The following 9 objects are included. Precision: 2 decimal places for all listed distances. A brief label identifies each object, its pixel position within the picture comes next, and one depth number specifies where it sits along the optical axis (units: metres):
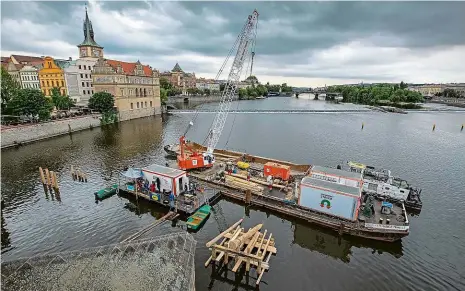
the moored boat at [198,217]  22.16
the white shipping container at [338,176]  25.70
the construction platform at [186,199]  24.33
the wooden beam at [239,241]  17.23
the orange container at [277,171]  29.75
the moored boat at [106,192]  27.12
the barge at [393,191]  26.22
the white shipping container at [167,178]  26.00
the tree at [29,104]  52.19
